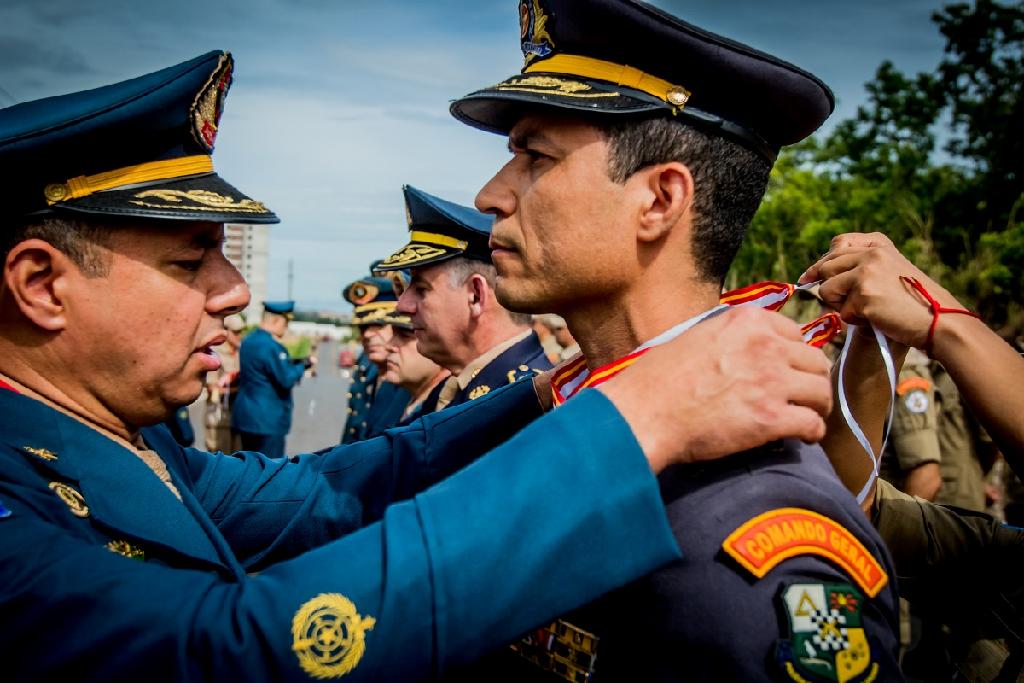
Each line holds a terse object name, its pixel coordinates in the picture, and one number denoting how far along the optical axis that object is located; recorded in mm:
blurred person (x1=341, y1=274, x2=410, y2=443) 7797
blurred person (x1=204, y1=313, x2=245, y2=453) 12273
